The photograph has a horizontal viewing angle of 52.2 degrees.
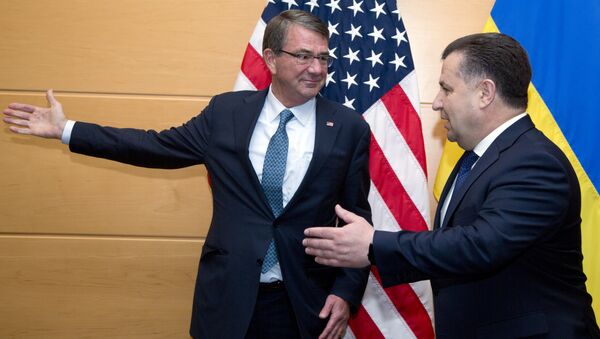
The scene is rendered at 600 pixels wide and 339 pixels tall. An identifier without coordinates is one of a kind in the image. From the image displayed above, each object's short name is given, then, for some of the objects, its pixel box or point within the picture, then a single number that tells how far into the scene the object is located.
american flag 2.56
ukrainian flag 2.35
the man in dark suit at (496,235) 1.44
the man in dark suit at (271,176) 2.00
